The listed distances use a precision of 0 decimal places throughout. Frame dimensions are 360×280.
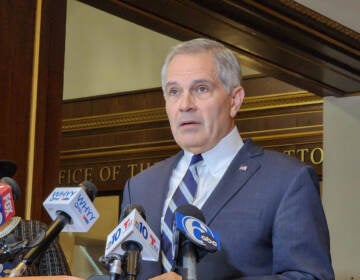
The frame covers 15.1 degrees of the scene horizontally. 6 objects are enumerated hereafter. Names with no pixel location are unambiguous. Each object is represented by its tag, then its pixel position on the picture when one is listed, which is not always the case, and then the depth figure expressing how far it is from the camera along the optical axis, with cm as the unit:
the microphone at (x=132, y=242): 294
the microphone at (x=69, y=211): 307
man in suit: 372
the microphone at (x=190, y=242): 302
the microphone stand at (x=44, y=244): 291
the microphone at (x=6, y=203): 296
